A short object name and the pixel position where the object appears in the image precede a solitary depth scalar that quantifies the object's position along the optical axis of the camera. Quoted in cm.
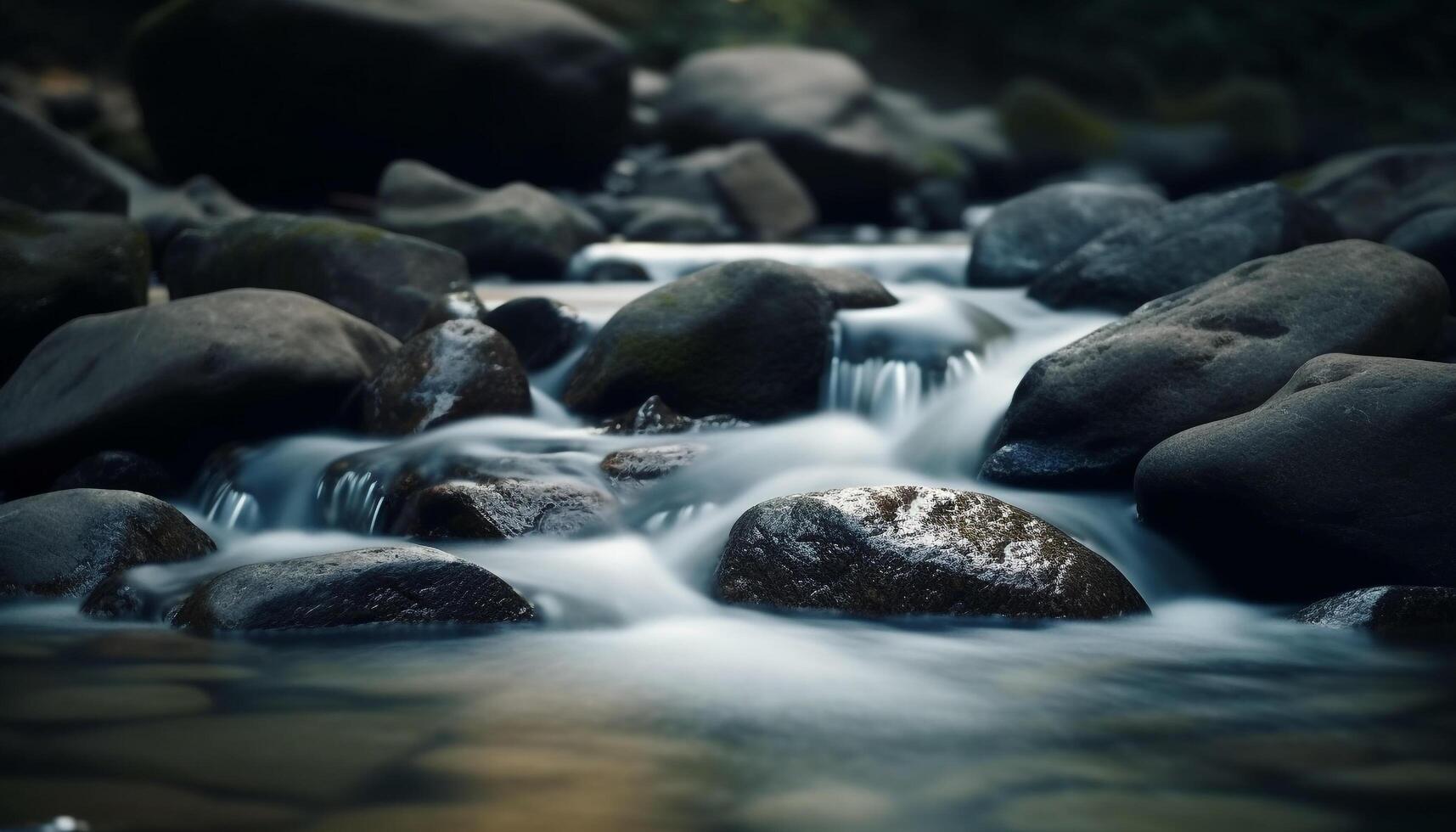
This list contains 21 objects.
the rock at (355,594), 306
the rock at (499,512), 383
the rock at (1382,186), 632
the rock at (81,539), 340
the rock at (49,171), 686
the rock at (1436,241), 524
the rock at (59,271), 507
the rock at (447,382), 464
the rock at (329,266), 582
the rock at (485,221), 779
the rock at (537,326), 534
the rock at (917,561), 329
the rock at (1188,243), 535
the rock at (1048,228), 681
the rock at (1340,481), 332
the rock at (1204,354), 399
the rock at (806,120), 1252
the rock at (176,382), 436
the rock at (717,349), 478
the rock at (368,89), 1040
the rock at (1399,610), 316
